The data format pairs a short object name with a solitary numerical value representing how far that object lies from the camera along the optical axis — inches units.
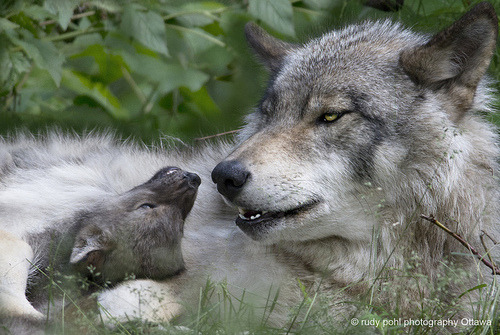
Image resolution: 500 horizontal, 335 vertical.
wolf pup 243.0
